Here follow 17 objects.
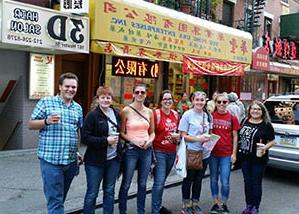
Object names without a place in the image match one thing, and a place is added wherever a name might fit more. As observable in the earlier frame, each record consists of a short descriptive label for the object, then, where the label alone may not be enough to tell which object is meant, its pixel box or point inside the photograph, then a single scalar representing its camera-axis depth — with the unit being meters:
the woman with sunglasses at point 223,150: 4.23
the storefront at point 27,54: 5.84
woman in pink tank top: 3.66
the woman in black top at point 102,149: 3.31
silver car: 5.65
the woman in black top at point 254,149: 4.18
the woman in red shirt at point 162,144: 3.89
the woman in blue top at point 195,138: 3.97
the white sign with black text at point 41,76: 7.06
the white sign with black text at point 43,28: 5.72
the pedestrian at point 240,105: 6.76
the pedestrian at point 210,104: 5.96
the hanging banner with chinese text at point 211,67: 8.87
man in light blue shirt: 3.01
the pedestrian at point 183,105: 8.31
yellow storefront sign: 7.12
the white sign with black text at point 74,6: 6.64
